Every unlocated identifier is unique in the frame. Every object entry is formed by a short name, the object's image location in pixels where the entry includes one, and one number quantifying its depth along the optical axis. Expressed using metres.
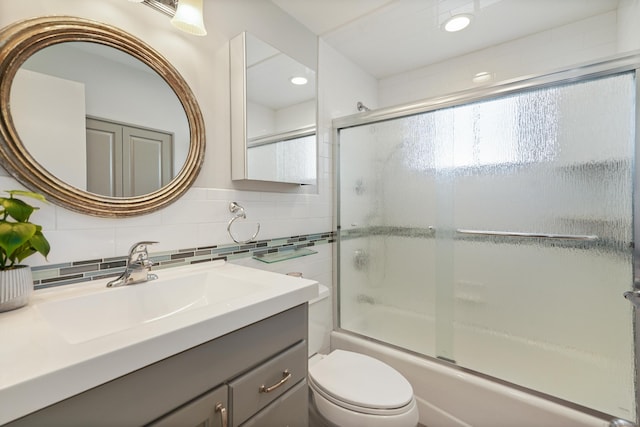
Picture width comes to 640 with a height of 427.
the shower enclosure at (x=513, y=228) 1.21
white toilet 1.08
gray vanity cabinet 0.49
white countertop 0.42
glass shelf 1.34
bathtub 1.22
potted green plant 0.65
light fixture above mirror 1.05
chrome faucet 0.91
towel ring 1.31
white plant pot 0.66
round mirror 0.80
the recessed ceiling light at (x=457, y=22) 1.68
